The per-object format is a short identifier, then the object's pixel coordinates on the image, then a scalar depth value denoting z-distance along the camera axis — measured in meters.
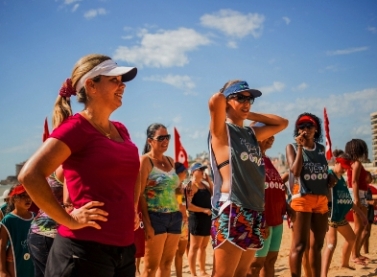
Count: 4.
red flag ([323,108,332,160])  13.18
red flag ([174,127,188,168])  20.75
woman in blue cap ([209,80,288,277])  3.59
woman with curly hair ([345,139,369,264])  7.60
